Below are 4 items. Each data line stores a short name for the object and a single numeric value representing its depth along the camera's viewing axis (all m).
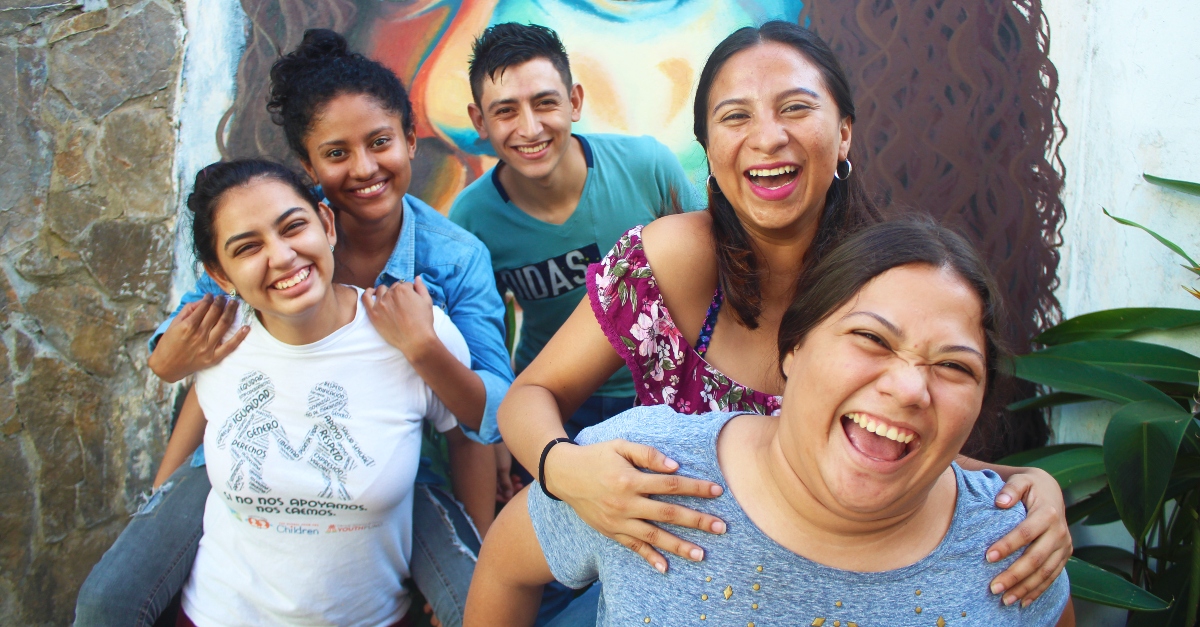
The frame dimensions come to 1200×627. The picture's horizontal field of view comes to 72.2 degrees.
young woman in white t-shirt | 1.80
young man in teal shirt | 2.35
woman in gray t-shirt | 1.14
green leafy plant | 1.87
